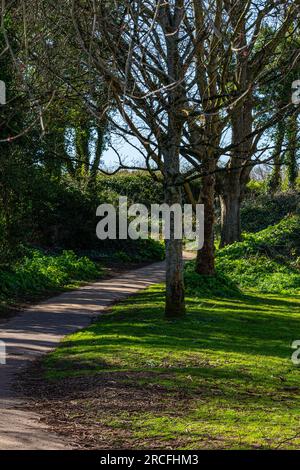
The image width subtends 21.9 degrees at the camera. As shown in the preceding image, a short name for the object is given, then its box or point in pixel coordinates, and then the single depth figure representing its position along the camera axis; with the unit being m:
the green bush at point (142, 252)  30.12
